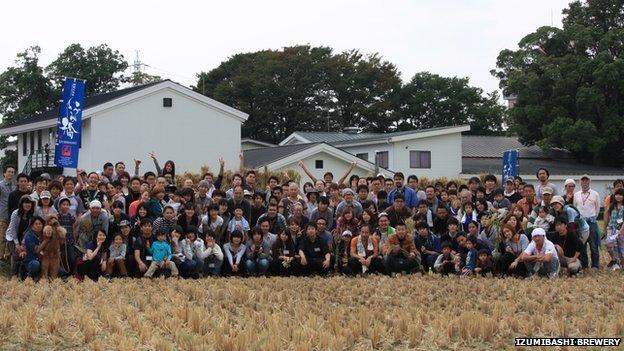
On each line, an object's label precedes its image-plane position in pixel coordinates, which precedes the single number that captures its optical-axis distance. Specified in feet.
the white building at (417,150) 130.00
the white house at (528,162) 140.97
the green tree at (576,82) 134.31
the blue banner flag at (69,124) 60.85
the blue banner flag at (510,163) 113.04
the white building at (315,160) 109.81
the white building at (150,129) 104.73
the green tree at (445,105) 177.68
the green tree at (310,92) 173.17
